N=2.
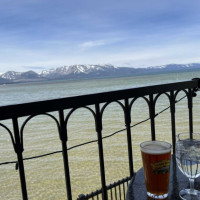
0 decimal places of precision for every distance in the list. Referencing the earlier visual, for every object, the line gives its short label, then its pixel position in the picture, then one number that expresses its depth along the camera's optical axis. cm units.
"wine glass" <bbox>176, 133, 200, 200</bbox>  83
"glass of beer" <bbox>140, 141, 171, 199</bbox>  80
